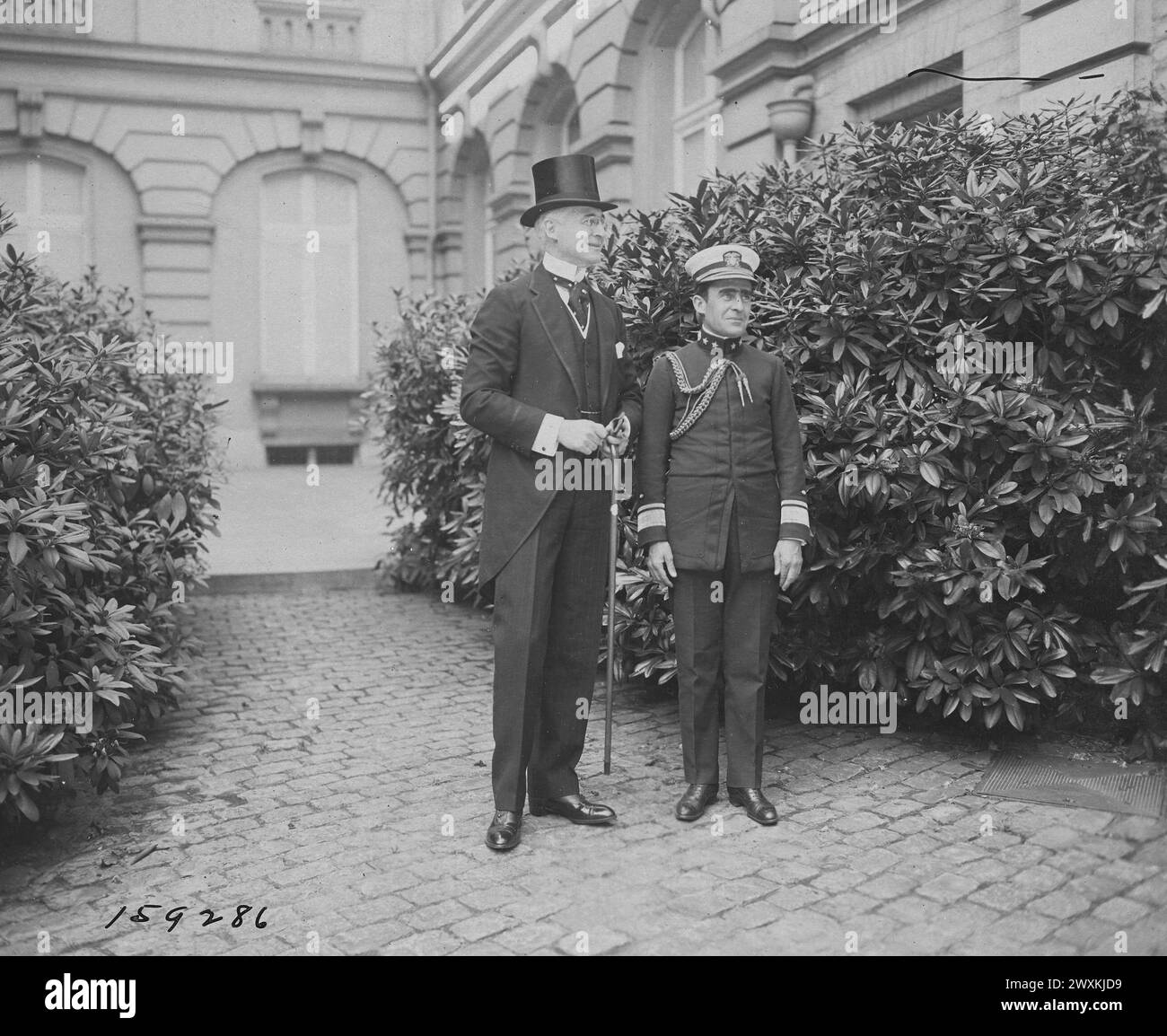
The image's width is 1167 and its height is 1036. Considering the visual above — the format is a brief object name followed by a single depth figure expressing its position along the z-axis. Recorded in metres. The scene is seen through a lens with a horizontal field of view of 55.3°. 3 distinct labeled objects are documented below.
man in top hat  3.94
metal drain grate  4.11
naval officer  4.15
